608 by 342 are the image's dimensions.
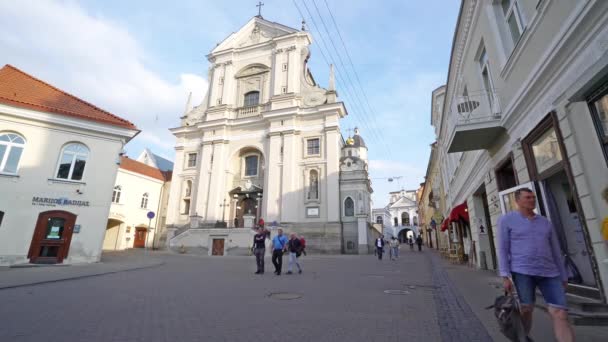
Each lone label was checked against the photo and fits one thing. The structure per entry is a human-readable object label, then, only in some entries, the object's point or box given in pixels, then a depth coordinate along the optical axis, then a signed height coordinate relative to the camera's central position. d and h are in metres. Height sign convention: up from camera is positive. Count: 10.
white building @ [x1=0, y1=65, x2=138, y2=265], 12.88 +3.37
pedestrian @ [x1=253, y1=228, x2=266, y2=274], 10.97 -0.08
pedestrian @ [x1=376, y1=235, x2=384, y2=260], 18.77 +0.09
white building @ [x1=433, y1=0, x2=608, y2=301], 4.25 +2.62
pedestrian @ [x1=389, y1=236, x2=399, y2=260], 21.30 +0.11
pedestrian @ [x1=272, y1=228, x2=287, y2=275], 10.79 -0.04
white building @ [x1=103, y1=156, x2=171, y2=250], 29.55 +4.07
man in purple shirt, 3.01 -0.13
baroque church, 25.67 +8.79
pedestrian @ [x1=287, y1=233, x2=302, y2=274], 11.22 -0.08
